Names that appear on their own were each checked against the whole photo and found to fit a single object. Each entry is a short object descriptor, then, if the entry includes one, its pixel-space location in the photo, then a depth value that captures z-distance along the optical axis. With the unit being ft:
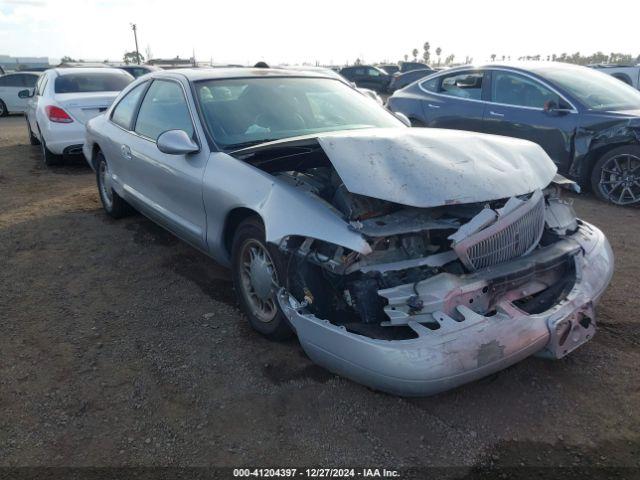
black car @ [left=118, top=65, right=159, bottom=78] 51.20
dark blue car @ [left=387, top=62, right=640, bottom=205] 19.19
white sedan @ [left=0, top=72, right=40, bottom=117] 57.57
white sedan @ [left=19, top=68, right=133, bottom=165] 26.32
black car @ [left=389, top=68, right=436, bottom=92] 60.85
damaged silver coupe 8.01
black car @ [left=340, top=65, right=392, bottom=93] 77.20
